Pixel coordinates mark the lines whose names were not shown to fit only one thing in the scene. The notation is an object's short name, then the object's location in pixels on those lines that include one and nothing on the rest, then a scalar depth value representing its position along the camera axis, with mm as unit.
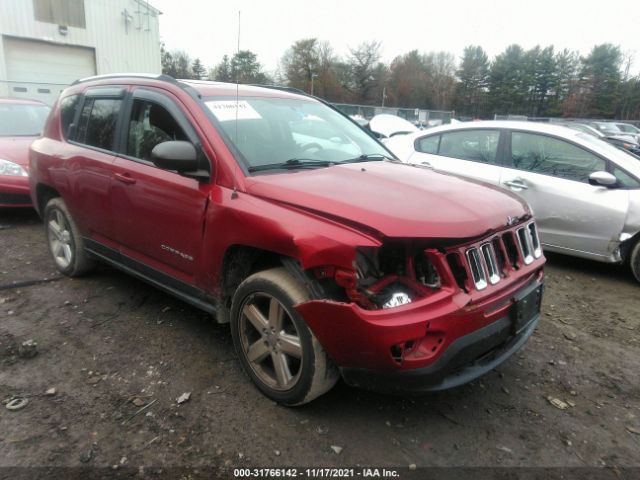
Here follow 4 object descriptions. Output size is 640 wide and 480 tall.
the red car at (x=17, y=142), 6258
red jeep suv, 2176
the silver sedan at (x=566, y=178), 4680
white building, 19469
